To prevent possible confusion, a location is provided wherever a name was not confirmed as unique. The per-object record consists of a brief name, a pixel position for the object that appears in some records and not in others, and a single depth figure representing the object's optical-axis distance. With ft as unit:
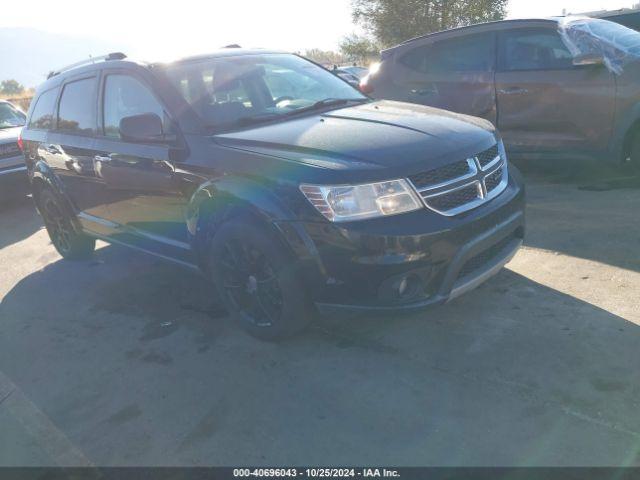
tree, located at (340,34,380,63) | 88.08
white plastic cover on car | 18.20
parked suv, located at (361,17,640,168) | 18.28
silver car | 27.40
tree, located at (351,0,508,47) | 72.33
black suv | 9.64
